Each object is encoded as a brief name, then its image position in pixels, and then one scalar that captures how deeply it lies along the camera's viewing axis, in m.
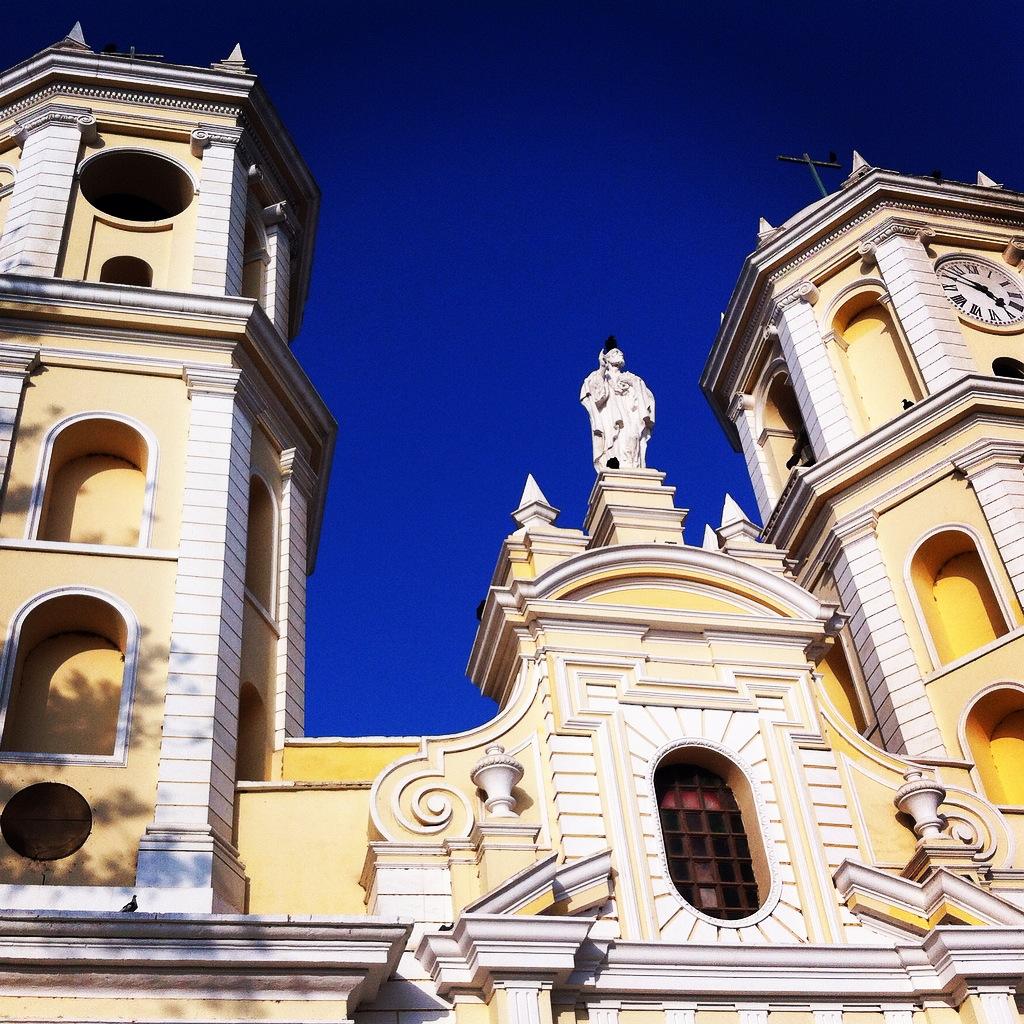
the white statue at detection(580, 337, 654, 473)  19.59
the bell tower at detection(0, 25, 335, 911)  13.84
